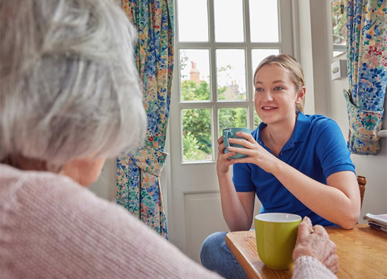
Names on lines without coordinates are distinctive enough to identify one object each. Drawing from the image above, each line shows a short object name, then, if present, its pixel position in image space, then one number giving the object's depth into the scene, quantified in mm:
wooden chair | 1356
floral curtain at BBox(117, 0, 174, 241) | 2129
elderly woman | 353
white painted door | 2297
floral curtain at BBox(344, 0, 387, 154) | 1579
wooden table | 661
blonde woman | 1062
